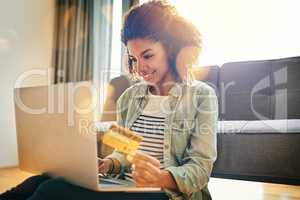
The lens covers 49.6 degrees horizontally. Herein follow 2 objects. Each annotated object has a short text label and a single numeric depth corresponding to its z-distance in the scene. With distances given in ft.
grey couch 4.33
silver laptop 1.84
